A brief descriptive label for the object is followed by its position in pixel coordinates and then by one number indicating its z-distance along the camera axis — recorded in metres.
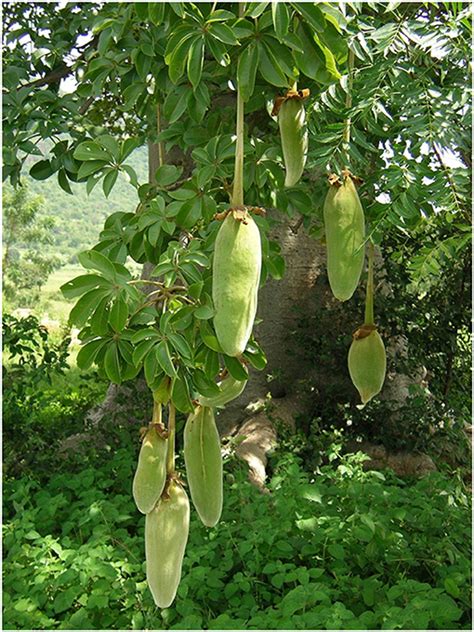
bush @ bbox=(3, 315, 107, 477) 2.61
